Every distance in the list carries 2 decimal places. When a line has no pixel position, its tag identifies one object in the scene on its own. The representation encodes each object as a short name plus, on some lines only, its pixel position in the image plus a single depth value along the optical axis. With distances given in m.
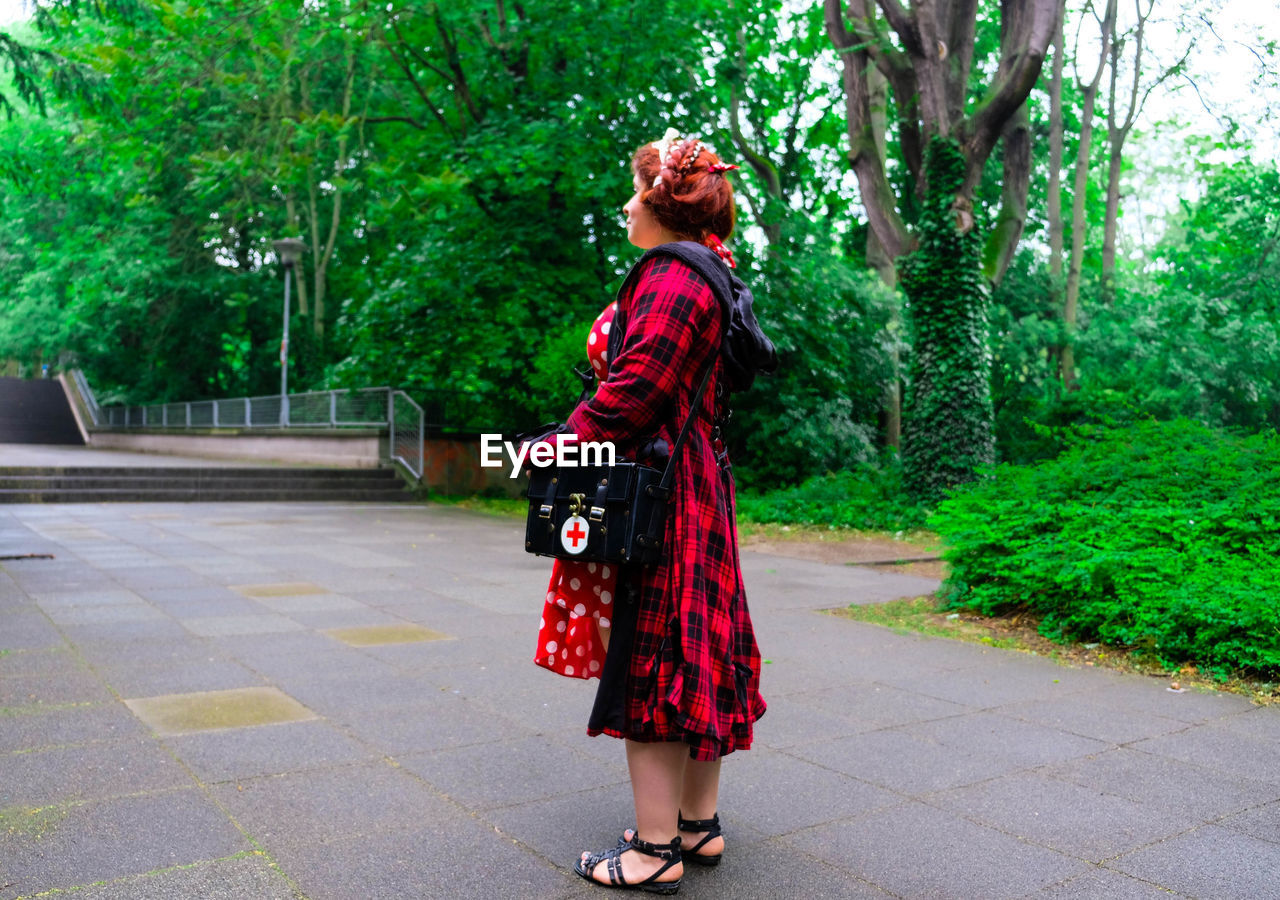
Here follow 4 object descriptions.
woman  2.64
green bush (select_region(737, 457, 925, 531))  13.21
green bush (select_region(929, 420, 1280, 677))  5.23
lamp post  21.20
